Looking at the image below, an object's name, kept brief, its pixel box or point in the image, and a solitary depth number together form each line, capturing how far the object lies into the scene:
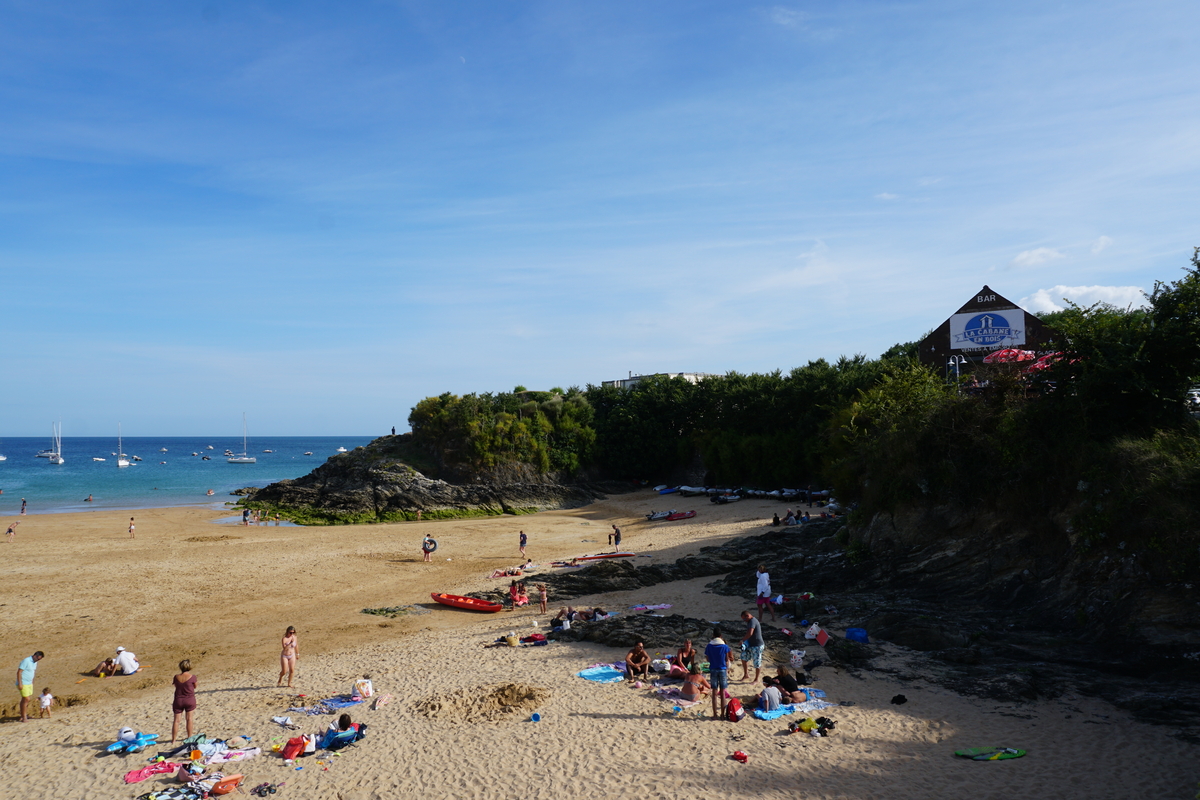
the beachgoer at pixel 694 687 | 12.50
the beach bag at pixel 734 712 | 11.55
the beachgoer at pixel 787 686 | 12.17
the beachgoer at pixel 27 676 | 12.57
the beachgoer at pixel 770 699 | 11.83
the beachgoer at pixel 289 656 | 14.11
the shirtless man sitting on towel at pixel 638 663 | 13.69
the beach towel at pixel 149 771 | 10.14
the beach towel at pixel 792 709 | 11.63
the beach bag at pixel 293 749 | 10.70
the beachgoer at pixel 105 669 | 15.48
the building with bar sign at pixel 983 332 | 27.44
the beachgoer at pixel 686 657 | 13.65
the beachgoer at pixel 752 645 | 13.16
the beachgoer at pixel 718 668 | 11.39
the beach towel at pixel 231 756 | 10.59
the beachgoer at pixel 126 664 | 15.47
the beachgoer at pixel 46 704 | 12.98
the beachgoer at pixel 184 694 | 11.26
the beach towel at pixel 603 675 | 13.77
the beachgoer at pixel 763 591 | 17.78
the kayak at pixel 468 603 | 20.47
